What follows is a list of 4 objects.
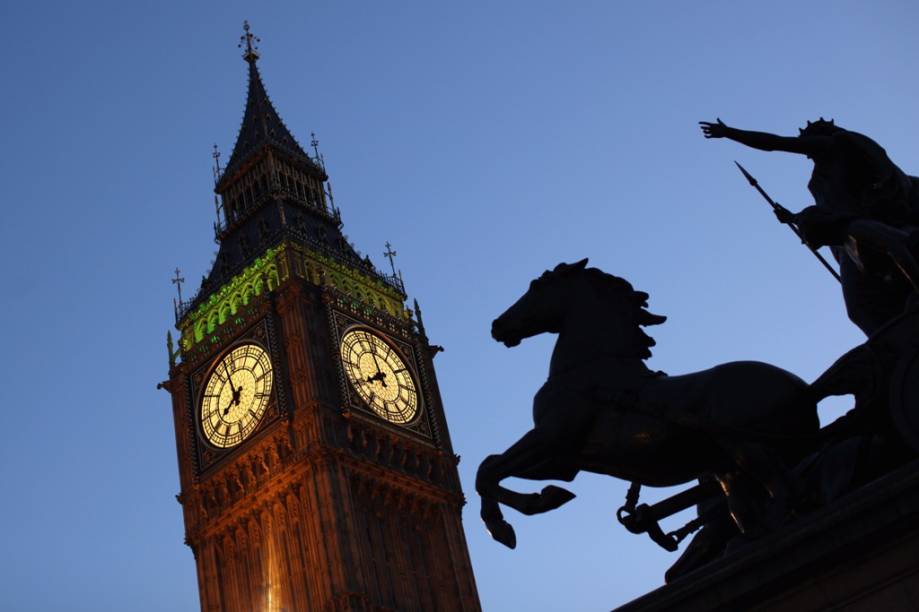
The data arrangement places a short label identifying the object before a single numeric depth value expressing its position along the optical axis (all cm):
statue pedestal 871
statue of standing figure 1060
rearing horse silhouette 1014
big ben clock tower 4600
